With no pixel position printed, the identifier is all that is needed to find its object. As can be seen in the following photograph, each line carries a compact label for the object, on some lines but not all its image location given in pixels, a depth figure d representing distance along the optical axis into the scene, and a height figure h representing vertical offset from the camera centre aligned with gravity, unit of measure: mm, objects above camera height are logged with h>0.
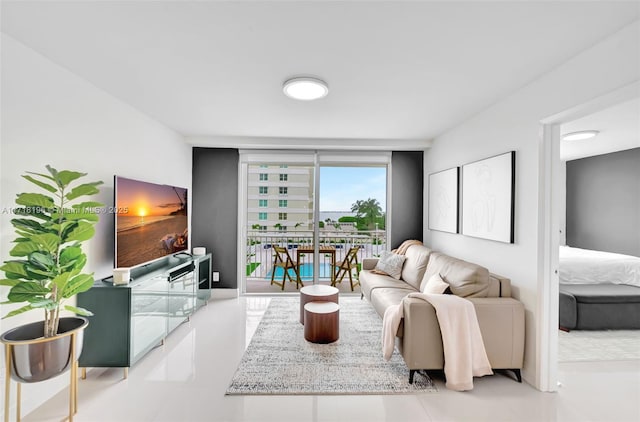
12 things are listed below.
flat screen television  2611 -124
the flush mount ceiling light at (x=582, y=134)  3711 +1050
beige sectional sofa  2287 -932
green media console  2340 -957
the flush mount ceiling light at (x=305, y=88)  2271 +1030
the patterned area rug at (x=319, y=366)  2227 -1377
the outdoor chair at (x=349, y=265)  4906 -934
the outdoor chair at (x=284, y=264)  4938 -944
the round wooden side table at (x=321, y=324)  2908 -1173
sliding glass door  4605 +74
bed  3207 -904
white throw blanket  2209 -1027
